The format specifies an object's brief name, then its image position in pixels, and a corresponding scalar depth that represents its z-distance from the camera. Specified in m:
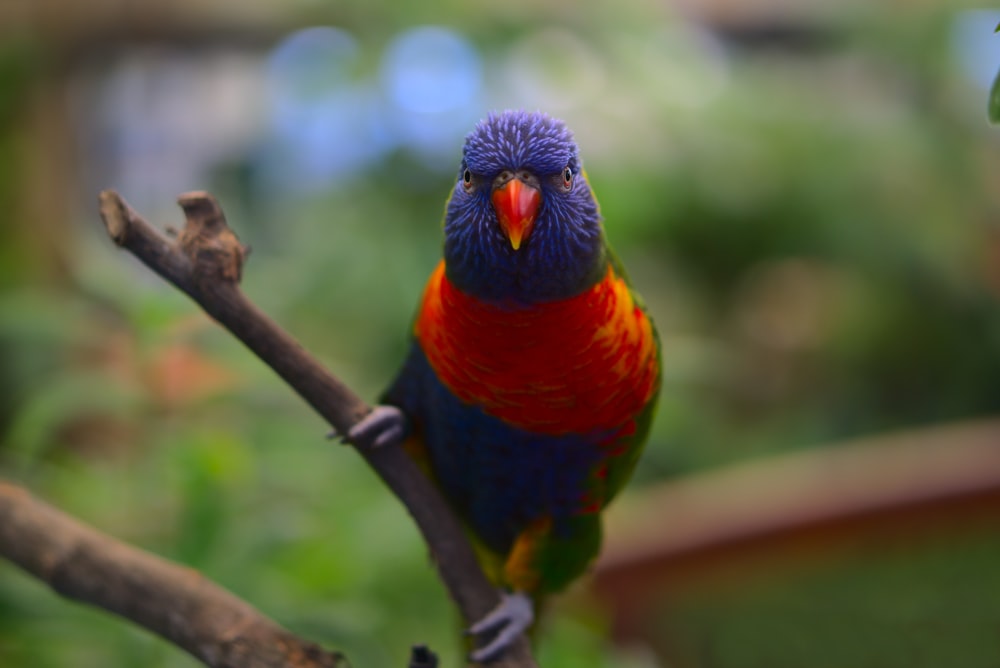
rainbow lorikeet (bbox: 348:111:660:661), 1.06
